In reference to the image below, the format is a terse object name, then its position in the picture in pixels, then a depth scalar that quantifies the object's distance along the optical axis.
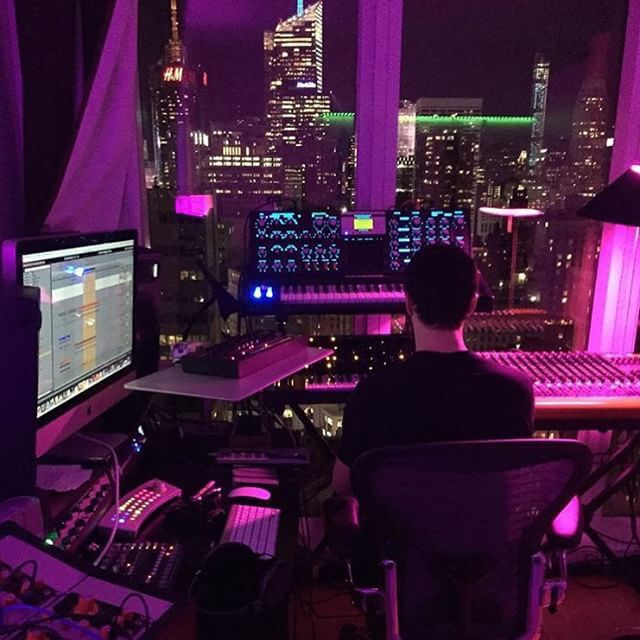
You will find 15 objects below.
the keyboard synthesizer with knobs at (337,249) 2.46
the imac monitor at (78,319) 1.39
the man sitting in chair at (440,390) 1.48
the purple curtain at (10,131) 1.77
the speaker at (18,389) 1.20
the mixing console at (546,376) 2.26
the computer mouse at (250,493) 1.68
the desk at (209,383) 1.63
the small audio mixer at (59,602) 0.89
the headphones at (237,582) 1.22
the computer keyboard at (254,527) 1.47
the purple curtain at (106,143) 1.94
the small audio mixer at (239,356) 1.75
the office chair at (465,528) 1.32
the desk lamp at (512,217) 2.82
